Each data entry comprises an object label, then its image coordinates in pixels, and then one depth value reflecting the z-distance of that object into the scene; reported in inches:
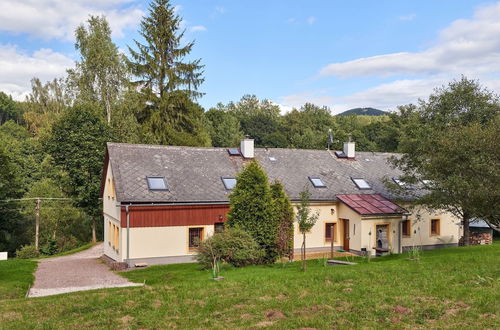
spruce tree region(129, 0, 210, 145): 1643.7
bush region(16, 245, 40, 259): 1326.3
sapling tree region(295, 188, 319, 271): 724.7
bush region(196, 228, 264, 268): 730.2
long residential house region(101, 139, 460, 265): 928.9
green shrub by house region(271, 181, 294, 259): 819.4
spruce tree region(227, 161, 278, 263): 813.2
